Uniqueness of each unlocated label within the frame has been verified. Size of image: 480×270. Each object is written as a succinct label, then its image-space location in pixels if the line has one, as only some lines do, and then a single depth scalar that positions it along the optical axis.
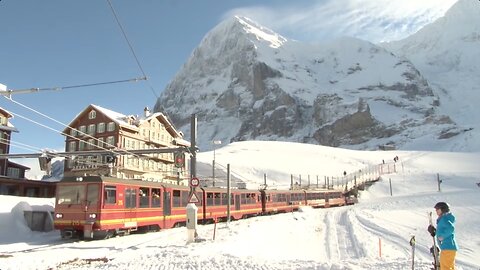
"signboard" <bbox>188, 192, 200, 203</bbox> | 21.21
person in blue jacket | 9.47
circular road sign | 22.09
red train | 20.95
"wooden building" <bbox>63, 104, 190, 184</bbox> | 64.81
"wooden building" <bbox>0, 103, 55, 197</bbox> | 53.09
